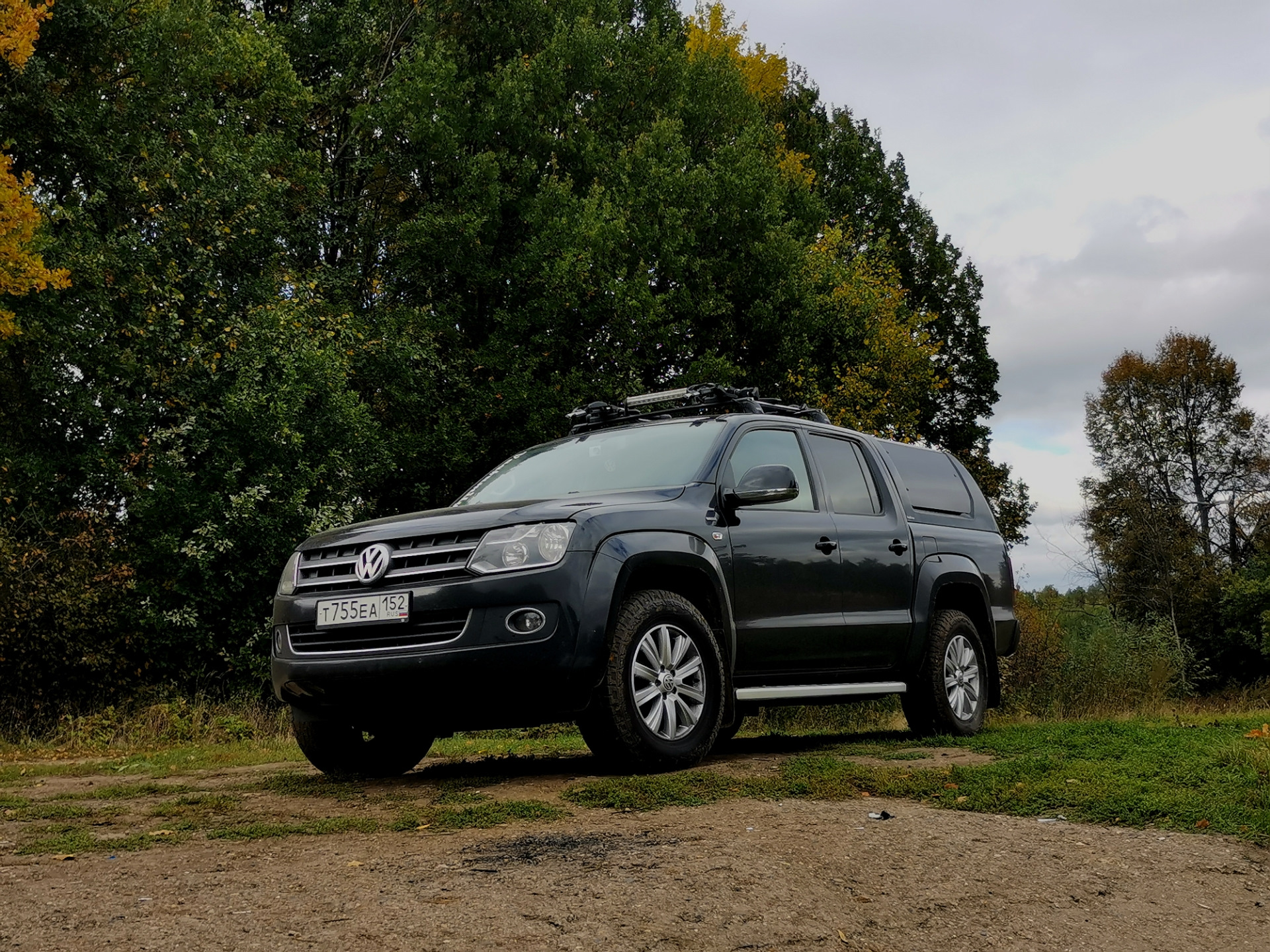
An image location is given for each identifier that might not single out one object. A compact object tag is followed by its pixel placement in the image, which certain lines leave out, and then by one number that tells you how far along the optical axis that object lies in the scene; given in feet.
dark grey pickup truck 18.39
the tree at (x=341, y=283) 53.83
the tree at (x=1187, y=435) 149.18
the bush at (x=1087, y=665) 49.96
